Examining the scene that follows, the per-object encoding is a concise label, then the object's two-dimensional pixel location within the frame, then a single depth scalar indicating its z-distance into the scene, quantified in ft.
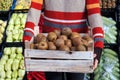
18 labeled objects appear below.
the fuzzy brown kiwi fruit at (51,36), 6.63
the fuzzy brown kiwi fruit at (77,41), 6.48
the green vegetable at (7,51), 11.86
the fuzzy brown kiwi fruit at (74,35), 6.67
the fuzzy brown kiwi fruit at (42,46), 6.35
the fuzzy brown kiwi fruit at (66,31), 6.78
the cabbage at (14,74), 11.16
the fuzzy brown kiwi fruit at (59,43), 6.45
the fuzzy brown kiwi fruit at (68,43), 6.53
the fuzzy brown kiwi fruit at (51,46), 6.38
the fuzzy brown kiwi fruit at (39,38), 6.63
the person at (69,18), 6.96
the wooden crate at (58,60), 6.33
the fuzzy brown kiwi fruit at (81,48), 6.38
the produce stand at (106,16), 11.07
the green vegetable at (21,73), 11.07
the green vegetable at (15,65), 11.32
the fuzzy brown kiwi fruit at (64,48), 6.36
